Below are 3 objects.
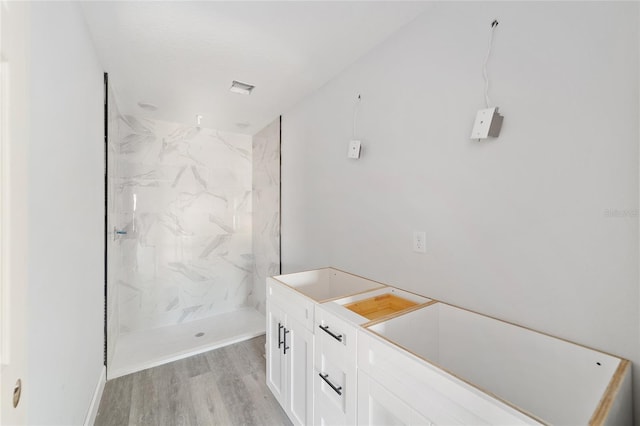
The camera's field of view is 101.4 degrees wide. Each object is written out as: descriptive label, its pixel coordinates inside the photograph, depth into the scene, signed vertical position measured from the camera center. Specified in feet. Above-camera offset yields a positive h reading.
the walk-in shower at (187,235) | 8.75 -0.85
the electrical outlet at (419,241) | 4.47 -0.48
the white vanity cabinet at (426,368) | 2.41 -1.79
